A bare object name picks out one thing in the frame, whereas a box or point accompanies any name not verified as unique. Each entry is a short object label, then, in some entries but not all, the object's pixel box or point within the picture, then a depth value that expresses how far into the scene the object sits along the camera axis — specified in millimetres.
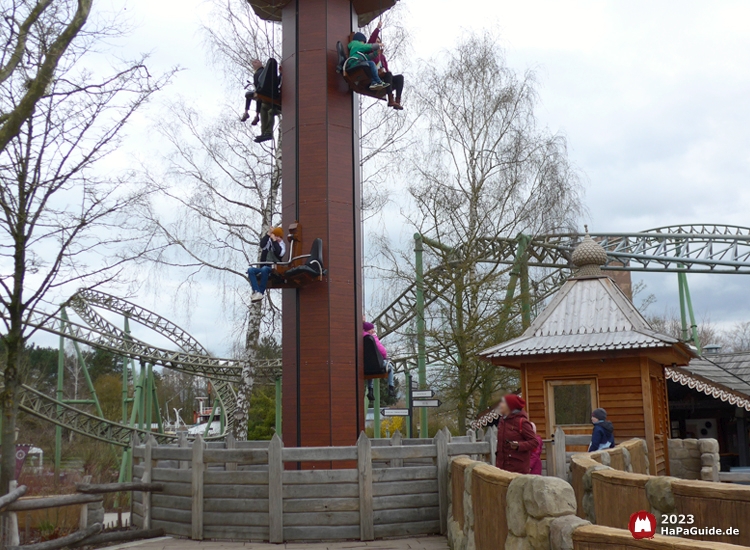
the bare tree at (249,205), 18188
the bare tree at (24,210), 10367
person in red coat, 7945
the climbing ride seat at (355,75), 11656
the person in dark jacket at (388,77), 12039
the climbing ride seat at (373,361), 11766
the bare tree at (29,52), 7945
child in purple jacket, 11953
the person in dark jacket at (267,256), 11266
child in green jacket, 11648
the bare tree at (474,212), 22672
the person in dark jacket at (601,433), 10672
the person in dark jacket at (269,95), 12352
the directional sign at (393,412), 16803
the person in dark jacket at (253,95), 12453
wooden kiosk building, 14469
